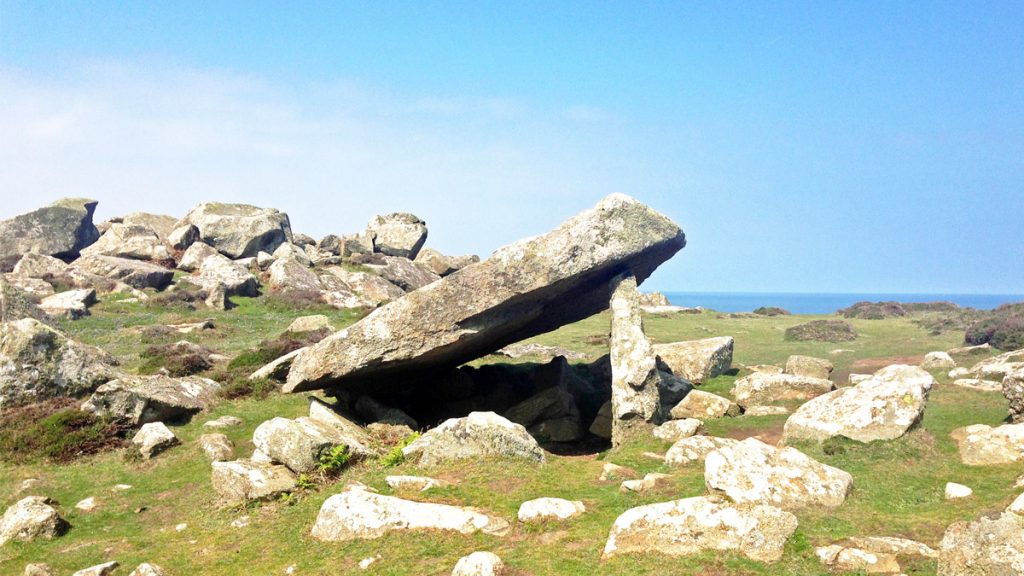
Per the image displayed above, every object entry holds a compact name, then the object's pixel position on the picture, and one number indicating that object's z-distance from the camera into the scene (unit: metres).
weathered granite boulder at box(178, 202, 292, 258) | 59.88
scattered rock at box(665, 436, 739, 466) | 15.18
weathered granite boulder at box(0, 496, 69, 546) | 13.89
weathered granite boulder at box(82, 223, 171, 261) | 56.12
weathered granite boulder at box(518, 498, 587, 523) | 12.40
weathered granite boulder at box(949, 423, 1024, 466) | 14.48
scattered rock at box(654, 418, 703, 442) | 17.73
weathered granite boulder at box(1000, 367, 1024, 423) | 16.96
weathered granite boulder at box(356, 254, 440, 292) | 58.75
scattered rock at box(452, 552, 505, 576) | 10.27
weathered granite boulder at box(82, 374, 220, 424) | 20.19
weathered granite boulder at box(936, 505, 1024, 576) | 7.99
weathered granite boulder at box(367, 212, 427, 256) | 68.12
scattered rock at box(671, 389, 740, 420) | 20.94
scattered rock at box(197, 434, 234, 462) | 18.45
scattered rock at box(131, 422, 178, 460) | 18.69
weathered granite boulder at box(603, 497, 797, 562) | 10.07
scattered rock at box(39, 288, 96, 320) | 39.97
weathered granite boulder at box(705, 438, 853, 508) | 11.92
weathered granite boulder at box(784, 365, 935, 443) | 15.91
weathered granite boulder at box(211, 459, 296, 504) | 14.95
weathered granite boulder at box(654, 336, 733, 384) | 26.45
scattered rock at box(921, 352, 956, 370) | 26.50
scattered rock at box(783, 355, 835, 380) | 25.87
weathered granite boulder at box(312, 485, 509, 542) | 12.33
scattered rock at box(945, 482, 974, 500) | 12.51
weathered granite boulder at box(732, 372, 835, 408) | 22.11
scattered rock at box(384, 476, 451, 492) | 14.25
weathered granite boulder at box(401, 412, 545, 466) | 15.86
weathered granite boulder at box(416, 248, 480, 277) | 66.50
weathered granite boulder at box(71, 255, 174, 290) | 49.31
